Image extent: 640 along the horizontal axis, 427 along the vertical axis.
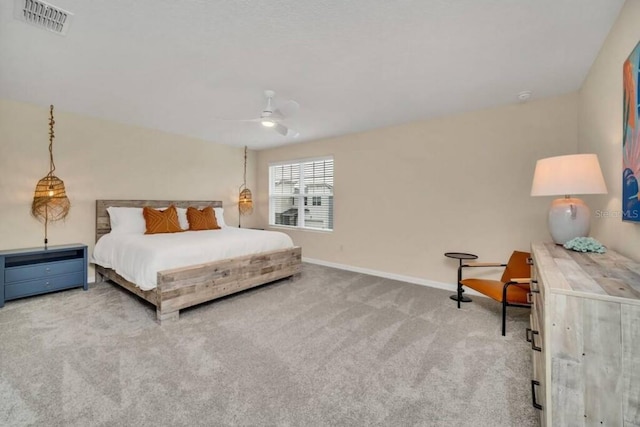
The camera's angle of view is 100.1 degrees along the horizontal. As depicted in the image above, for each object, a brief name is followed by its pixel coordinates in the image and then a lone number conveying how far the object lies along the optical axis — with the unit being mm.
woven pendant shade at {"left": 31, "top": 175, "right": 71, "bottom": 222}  3424
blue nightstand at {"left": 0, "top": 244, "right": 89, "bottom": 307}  2963
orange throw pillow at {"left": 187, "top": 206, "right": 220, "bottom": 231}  4341
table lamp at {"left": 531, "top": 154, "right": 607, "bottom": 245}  1787
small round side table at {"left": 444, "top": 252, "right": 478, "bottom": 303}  3011
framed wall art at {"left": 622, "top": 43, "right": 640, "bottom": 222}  1430
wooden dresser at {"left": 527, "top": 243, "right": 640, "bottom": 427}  942
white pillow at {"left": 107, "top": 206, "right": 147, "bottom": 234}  3803
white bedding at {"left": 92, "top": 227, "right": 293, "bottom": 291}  2676
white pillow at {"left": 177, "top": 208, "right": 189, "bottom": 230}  4355
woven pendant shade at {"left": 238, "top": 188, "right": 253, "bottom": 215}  5793
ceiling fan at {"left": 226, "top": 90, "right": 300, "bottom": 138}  2652
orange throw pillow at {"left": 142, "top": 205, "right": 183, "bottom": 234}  3859
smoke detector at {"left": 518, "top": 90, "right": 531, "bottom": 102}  2838
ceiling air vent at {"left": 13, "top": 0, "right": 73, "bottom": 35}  1673
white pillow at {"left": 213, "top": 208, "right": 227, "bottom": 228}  4870
